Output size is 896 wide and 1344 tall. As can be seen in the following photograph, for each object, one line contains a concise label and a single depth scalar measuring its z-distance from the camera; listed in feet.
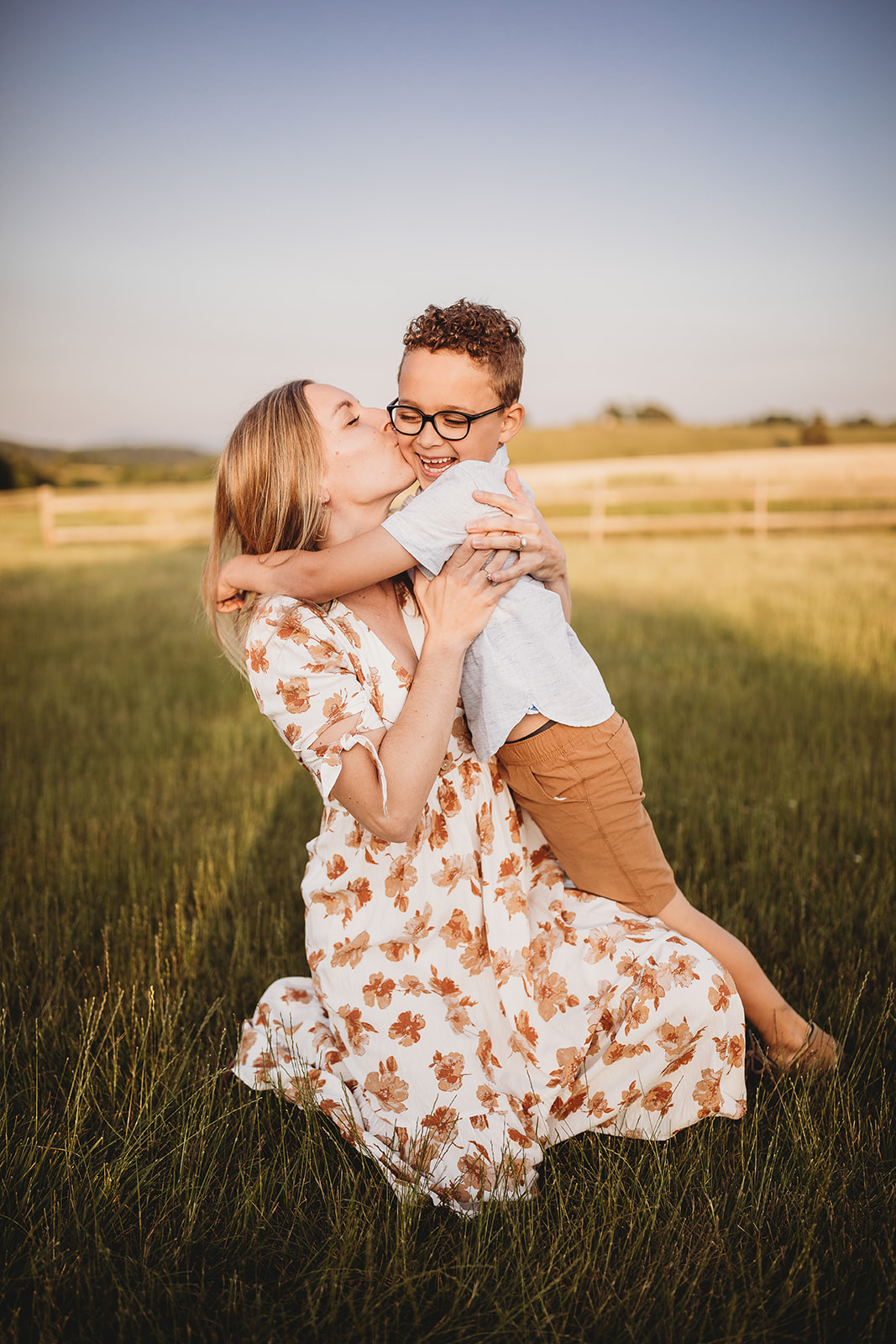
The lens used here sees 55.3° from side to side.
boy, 7.66
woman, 7.39
